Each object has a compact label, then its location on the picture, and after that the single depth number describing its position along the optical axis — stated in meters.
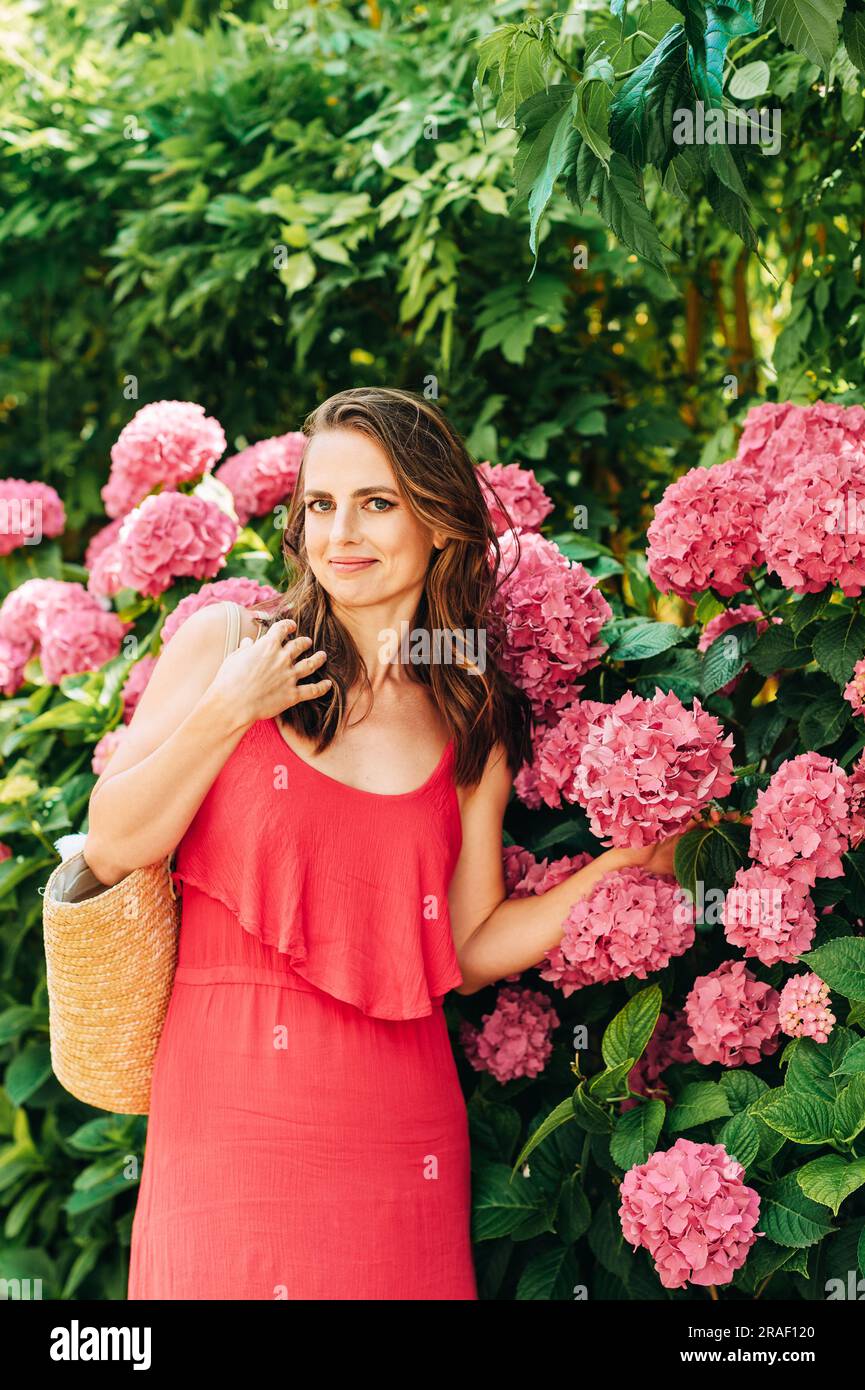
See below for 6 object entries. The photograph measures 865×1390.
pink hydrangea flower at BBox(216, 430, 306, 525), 2.62
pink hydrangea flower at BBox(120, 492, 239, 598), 2.34
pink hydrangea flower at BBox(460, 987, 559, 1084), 2.01
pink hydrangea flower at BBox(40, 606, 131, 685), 2.52
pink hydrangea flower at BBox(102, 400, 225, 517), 2.46
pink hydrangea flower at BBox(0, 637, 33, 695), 2.62
